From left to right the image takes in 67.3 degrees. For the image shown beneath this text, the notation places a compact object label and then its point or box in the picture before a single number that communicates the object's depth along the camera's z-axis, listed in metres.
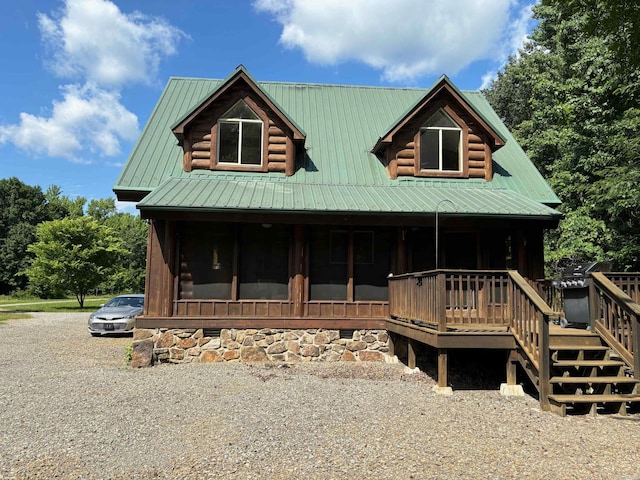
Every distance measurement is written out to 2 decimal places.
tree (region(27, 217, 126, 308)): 28.69
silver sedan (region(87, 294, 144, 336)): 16.16
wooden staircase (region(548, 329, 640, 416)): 7.07
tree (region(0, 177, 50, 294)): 54.69
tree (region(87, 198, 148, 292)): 54.78
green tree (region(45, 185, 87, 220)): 64.44
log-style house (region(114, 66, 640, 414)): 10.76
